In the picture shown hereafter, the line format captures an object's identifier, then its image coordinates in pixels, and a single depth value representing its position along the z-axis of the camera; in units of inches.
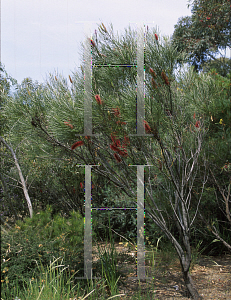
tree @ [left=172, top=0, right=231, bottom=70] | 239.8
